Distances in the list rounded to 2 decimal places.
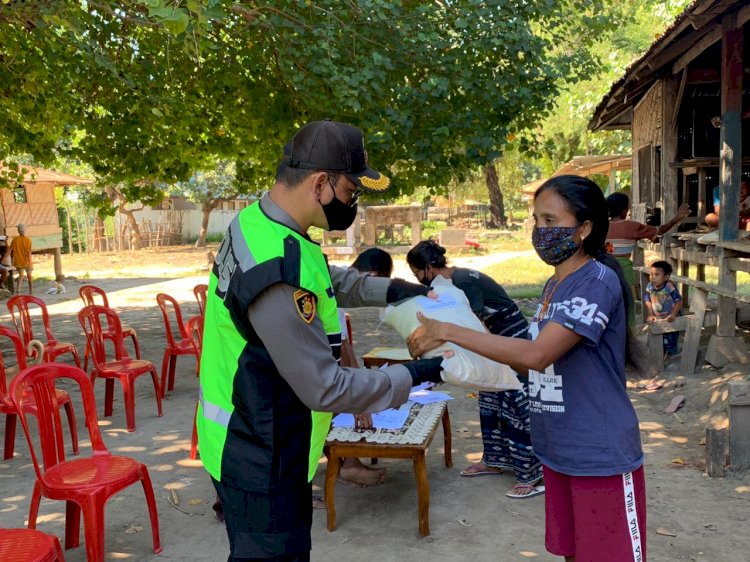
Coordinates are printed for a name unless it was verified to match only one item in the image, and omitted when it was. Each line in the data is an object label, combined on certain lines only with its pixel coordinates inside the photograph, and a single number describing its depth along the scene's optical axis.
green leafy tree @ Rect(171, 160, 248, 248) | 29.33
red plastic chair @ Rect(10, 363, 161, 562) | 3.26
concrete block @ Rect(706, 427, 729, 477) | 4.60
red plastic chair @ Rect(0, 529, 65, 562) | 2.57
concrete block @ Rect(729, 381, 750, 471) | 4.61
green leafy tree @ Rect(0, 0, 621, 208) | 6.65
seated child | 7.88
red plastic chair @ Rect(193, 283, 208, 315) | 8.02
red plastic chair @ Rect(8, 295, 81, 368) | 6.60
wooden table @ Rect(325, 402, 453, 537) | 3.72
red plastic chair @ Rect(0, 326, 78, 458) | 4.82
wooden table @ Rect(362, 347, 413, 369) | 5.10
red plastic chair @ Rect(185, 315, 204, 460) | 6.12
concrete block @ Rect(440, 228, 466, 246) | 22.89
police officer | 1.78
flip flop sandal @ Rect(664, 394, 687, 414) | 6.16
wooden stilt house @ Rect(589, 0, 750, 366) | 6.46
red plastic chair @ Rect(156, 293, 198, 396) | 6.69
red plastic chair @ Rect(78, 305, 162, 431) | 5.75
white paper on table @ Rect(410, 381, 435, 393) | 4.69
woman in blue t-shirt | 2.12
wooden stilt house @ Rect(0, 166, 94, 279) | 19.64
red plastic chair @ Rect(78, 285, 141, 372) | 7.00
